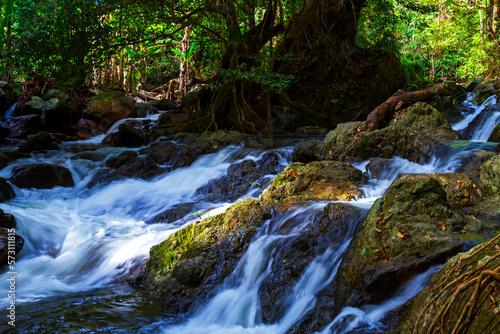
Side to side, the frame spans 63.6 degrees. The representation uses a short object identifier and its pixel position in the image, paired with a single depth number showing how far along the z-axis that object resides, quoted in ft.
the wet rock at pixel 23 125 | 44.37
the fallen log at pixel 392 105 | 29.40
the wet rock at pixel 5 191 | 26.04
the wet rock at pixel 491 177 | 15.65
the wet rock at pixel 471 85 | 42.48
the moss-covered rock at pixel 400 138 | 24.70
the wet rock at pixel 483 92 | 38.29
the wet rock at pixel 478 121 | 30.86
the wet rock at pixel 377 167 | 22.43
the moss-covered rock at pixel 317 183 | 18.72
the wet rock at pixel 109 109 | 51.26
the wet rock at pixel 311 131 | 39.93
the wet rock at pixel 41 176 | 28.84
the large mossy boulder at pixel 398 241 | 10.44
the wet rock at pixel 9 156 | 31.85
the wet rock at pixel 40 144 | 36.76
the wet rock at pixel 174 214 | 22.22
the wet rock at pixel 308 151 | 27.94
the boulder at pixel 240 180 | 24.53
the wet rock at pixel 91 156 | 35.52
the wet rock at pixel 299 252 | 12.67
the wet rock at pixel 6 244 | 17.51
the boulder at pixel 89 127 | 49.01
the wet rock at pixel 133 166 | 30.81
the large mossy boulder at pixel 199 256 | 14.39
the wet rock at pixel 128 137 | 39.83
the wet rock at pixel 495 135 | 25.26
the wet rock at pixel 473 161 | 19.39
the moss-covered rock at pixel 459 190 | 15.53
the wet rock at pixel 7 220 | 19.59
